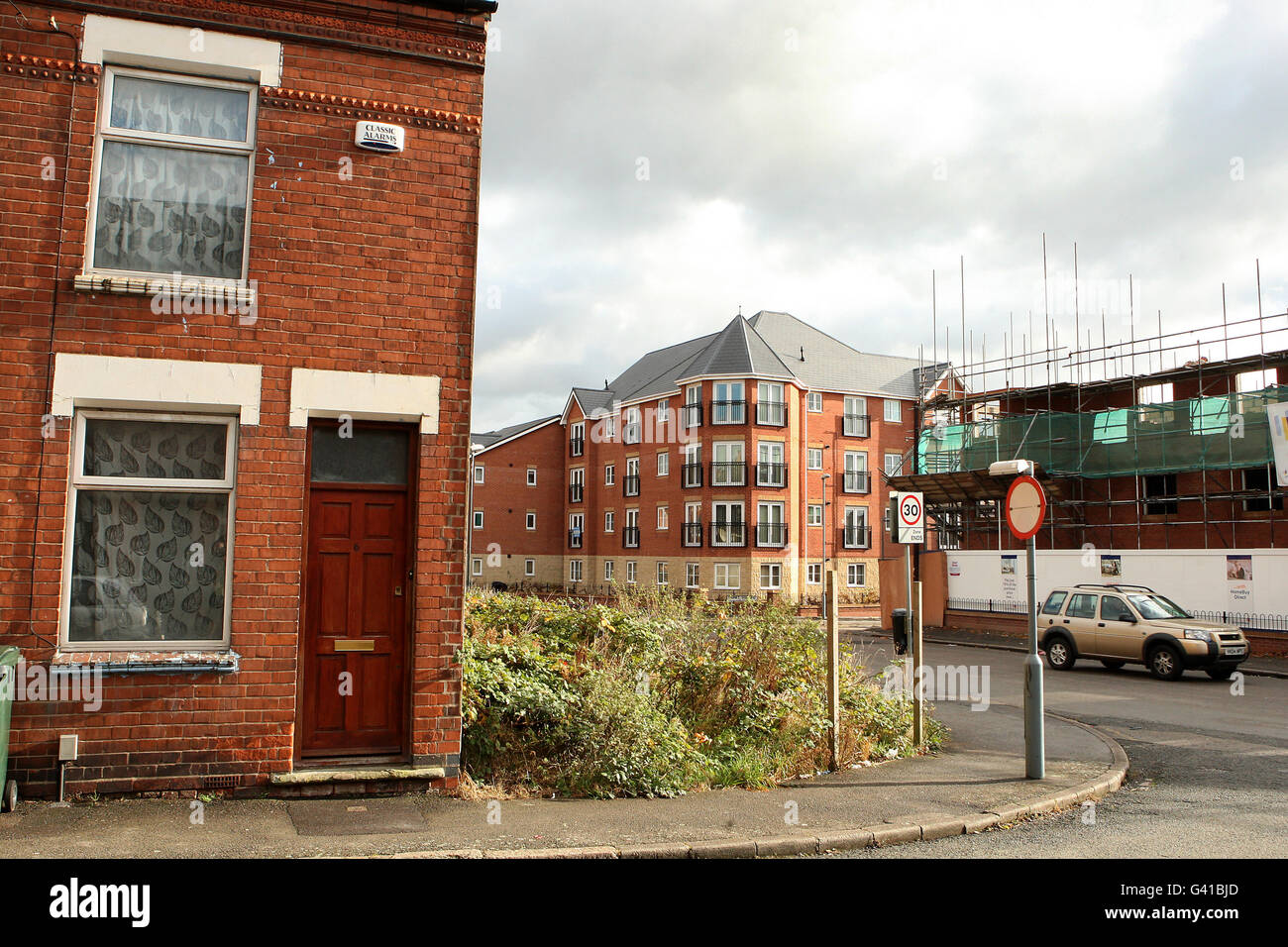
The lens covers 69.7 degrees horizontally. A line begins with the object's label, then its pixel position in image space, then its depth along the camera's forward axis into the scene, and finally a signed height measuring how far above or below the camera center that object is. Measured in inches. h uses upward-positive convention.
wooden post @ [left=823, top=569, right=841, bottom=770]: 359.6 -44.2
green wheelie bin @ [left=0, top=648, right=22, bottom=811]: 253.8 -43.1
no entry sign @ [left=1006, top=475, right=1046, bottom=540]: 354.6 +21.2
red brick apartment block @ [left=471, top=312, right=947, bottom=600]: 1904.5 +212.4
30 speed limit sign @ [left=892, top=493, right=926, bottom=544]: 442.3 +20.0
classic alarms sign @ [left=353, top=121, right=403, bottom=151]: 306.8 +139.3
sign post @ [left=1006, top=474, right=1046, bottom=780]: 344.5 -16.1
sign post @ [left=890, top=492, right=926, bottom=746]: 441.4 +19.5
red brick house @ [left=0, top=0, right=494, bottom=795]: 278.4 +55.1
